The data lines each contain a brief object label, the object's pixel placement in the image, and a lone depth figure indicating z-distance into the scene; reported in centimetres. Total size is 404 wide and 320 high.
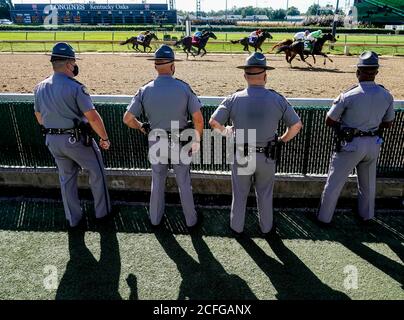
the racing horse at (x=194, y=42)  1998
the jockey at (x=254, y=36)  2030
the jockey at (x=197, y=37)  2024
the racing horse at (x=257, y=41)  2041
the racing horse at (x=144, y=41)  2257
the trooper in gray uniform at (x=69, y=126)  346
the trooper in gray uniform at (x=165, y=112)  343
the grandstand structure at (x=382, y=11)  5609
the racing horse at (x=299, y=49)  1602
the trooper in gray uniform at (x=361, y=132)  341
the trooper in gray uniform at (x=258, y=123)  320
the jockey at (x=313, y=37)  1669
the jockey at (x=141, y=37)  2243
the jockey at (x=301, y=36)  1683
